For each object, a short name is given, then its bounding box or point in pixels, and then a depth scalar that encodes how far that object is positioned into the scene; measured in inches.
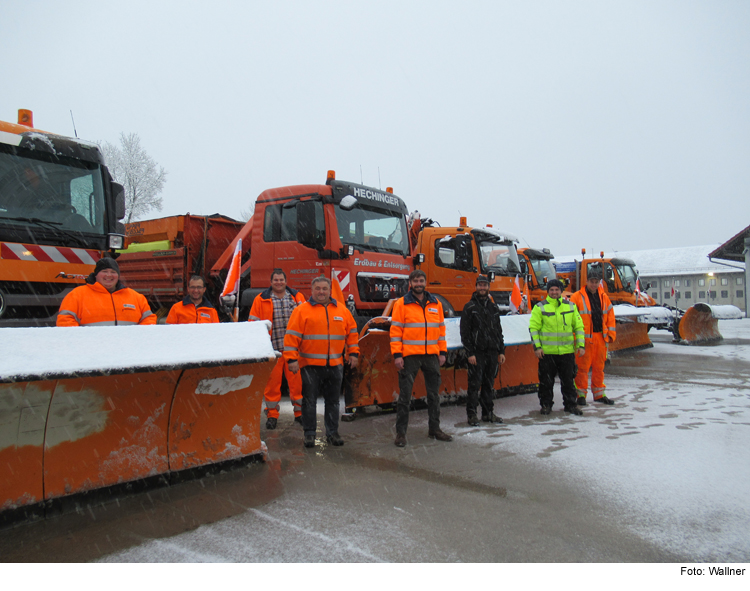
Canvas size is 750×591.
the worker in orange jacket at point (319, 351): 193.8
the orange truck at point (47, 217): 203.5
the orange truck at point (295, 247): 291.1
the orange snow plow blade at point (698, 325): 590.2
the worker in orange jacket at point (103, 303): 164.4
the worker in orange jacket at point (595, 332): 264.4
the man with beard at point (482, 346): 224.7
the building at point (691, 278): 2258.9
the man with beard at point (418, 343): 201.3
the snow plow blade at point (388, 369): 234.2
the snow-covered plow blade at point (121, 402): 119.7
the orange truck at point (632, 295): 590.9
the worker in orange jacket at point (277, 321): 225.3
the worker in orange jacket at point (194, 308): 217.3
